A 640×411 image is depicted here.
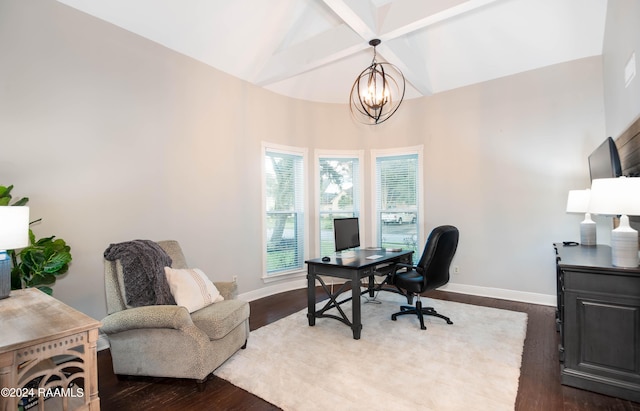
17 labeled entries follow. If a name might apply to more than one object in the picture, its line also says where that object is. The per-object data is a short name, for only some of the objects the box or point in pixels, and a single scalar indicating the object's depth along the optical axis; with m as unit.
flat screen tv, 2.46
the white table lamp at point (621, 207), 1.83
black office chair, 3.13
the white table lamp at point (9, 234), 1.84
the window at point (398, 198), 5.02
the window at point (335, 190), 5.25
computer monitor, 3.87
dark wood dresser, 2.01
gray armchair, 2.21
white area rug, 2.08
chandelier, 3.28
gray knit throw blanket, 2.42
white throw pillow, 2.53
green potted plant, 2.22
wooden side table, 1.28
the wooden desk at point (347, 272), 3.07
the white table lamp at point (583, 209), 3.12
